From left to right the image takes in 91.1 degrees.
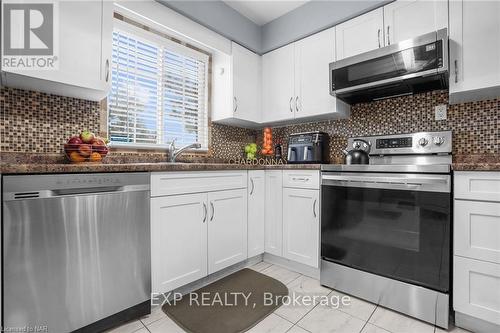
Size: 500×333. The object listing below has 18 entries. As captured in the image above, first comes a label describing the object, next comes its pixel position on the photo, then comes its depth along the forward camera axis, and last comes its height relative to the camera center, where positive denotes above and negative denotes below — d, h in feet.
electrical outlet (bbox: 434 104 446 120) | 6.46 +1.47
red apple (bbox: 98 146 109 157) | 5.35 +0.31
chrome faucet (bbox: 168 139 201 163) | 7.23 +0.43
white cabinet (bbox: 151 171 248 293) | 5.26 -1.49
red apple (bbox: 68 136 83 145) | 5.11 +0.50
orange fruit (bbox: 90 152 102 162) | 5.26 +0.17
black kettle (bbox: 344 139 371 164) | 6.50 +0.25
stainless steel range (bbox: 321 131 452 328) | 4.82 -1.37
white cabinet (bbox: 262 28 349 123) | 7.70 +2.92
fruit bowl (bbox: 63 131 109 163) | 5.08 +0.34
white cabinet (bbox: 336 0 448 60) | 5.86 +3.72
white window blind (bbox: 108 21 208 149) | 6.85 +2.34
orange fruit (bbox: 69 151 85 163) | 5.09 +0.16
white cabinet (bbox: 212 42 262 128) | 8.54 +2.83
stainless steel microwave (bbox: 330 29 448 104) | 5.51 +2.42
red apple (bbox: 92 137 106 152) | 5.27 +0.43
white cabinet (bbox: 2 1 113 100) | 4.74 +2.23
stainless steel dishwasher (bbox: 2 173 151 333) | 3.60 -1.43
